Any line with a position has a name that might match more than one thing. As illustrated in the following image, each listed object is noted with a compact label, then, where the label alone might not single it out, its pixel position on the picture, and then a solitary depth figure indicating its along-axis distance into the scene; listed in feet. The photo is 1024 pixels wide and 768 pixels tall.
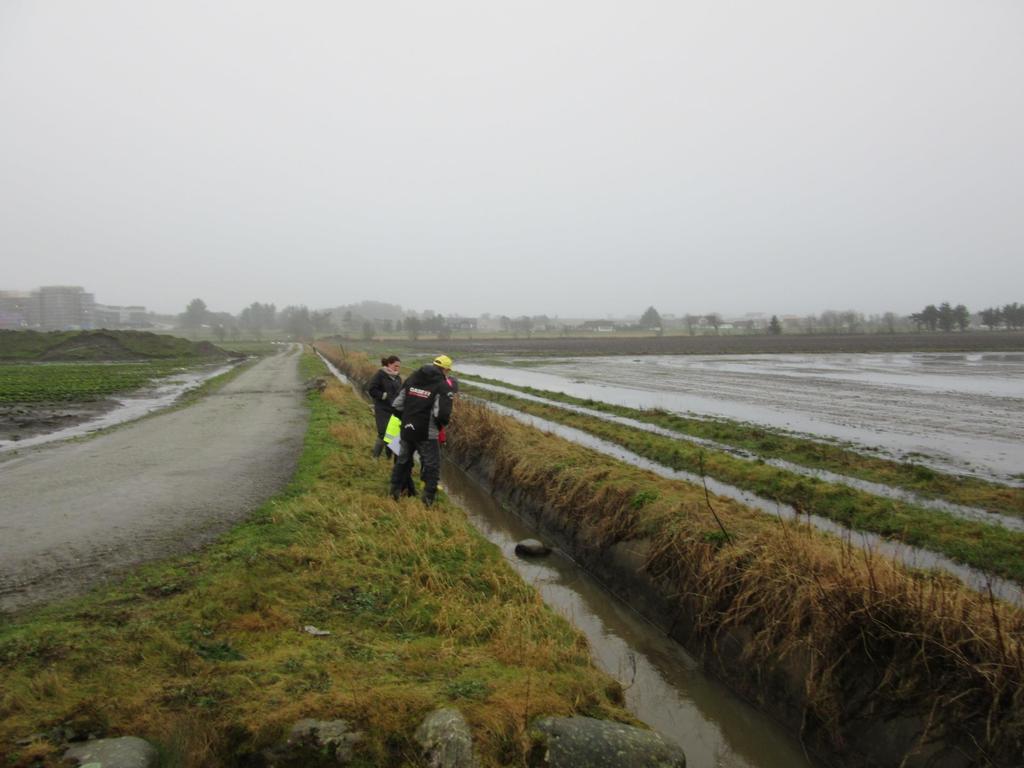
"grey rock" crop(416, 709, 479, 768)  12.71
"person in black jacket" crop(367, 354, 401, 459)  36.35
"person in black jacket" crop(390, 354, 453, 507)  28.27
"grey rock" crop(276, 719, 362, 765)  12.82
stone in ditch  31.40
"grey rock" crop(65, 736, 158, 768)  11.73
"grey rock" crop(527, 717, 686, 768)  13.21
